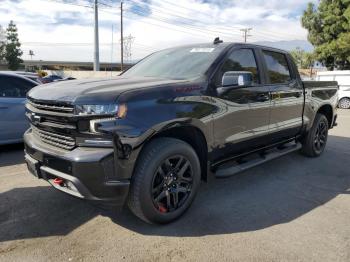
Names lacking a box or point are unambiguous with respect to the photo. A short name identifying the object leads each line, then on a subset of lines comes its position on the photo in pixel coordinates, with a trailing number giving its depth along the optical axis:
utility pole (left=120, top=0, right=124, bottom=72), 41.44
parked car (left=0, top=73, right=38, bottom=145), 6.36
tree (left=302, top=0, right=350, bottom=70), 27.27
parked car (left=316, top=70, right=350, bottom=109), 18.41
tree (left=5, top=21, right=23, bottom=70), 65.62
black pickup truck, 3.10
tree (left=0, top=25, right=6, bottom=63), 66.69
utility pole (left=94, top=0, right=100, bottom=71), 30.58
